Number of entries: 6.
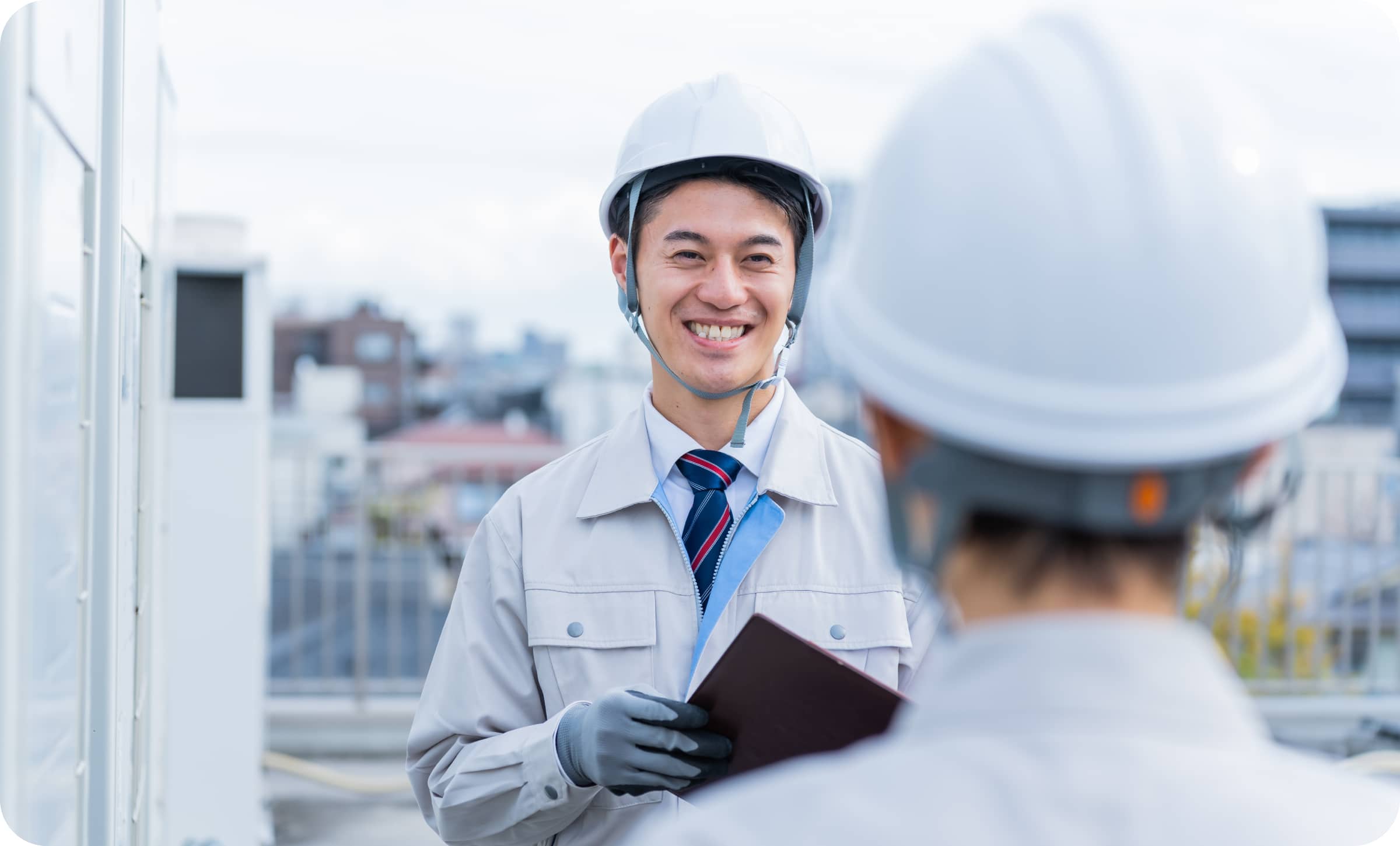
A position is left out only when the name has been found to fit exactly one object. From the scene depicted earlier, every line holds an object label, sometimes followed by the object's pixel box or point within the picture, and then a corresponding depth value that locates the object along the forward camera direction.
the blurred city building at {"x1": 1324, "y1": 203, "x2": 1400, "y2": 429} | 58.91
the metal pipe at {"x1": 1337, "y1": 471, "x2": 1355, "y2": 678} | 5.20
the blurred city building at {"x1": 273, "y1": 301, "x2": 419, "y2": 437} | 66.50
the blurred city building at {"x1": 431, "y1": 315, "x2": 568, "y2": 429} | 64.75
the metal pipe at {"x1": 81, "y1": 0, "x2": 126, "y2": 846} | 1.52
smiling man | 1.71
